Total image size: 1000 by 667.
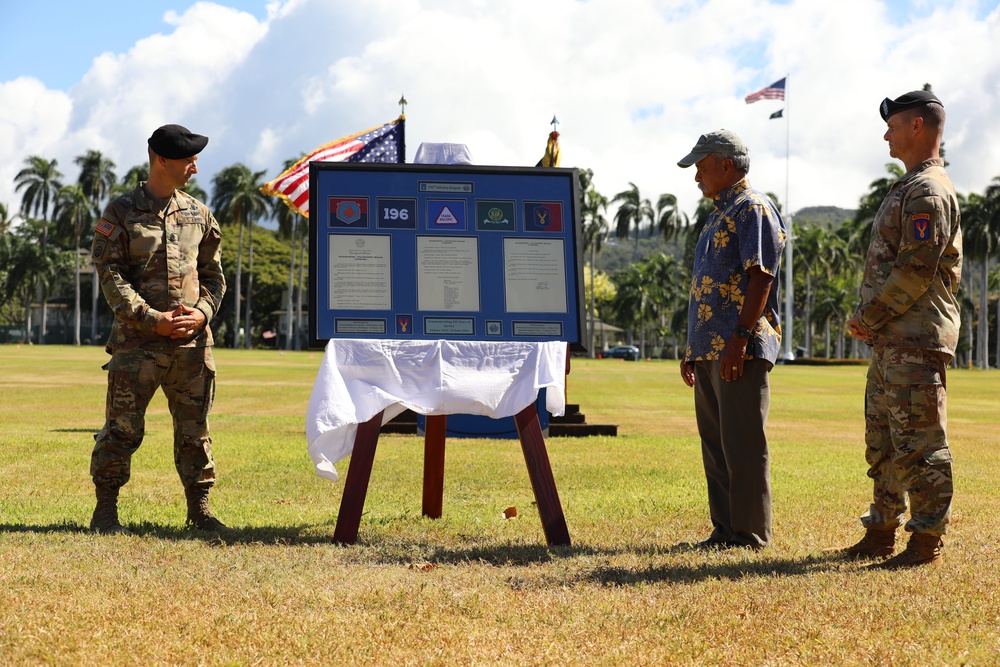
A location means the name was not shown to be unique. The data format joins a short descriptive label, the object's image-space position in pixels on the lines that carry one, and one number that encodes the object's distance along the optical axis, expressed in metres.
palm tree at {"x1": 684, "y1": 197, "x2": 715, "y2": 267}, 79.69
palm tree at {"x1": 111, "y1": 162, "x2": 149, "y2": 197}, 82.71
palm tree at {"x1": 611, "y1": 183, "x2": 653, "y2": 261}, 85.69
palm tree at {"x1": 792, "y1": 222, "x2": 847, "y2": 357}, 79.38
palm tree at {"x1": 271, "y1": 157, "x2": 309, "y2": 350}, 81.81
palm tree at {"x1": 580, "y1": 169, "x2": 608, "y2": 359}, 78.81
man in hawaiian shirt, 5.17
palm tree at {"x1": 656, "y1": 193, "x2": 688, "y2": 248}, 86.69
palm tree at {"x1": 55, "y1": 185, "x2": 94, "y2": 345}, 84.38
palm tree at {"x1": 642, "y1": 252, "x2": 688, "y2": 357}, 93.51
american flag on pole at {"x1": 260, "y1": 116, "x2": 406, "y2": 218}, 10.52
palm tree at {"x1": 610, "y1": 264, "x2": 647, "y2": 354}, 93.69
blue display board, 5.78
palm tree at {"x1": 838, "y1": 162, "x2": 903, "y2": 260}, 61.38
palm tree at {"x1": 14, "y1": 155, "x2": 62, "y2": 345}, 84.06
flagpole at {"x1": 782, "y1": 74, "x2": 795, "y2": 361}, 65.38
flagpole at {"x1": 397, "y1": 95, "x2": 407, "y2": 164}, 10.52
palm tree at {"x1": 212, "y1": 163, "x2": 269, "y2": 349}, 82.12
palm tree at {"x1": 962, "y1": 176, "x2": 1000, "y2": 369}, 64.12
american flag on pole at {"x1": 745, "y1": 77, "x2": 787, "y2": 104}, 56.56
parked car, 73.25
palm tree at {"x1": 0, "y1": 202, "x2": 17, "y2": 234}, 83.44
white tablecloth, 5.46
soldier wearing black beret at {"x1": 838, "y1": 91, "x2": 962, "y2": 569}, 4.71
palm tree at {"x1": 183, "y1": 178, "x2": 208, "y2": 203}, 83.31
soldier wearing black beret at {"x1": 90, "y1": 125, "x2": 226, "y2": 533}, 5.61
